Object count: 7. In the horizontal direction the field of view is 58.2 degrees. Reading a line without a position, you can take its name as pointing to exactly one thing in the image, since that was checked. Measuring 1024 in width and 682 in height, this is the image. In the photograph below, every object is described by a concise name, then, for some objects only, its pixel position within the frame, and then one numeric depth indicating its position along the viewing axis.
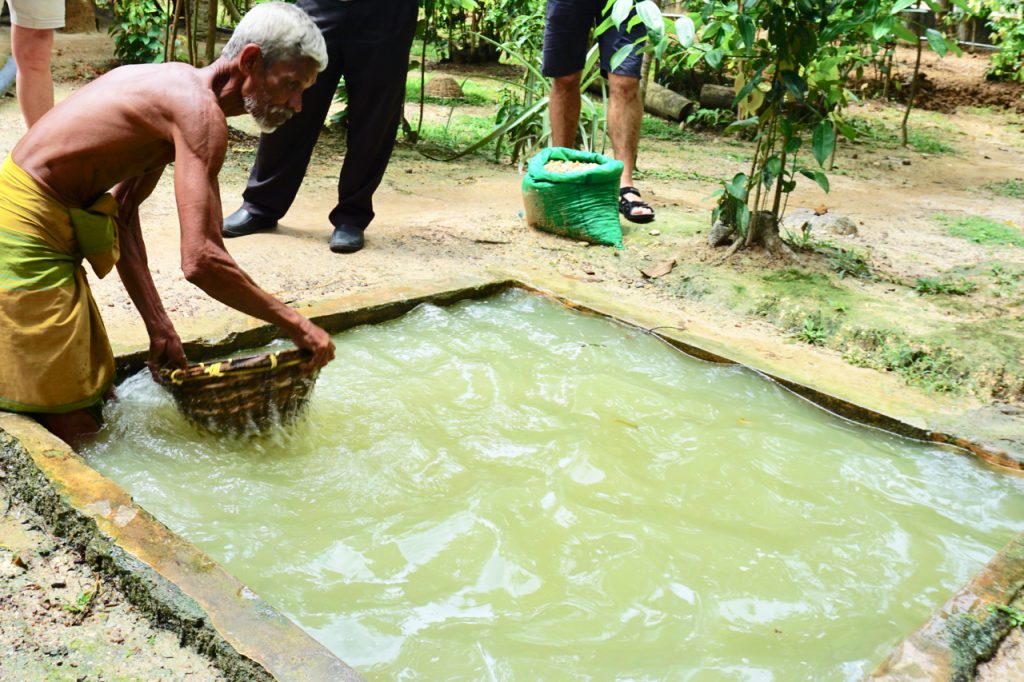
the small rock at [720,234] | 4.47
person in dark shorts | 5.09
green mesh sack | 4.75
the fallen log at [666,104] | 9.44
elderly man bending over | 2.29
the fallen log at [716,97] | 9.67
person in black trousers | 4.26
